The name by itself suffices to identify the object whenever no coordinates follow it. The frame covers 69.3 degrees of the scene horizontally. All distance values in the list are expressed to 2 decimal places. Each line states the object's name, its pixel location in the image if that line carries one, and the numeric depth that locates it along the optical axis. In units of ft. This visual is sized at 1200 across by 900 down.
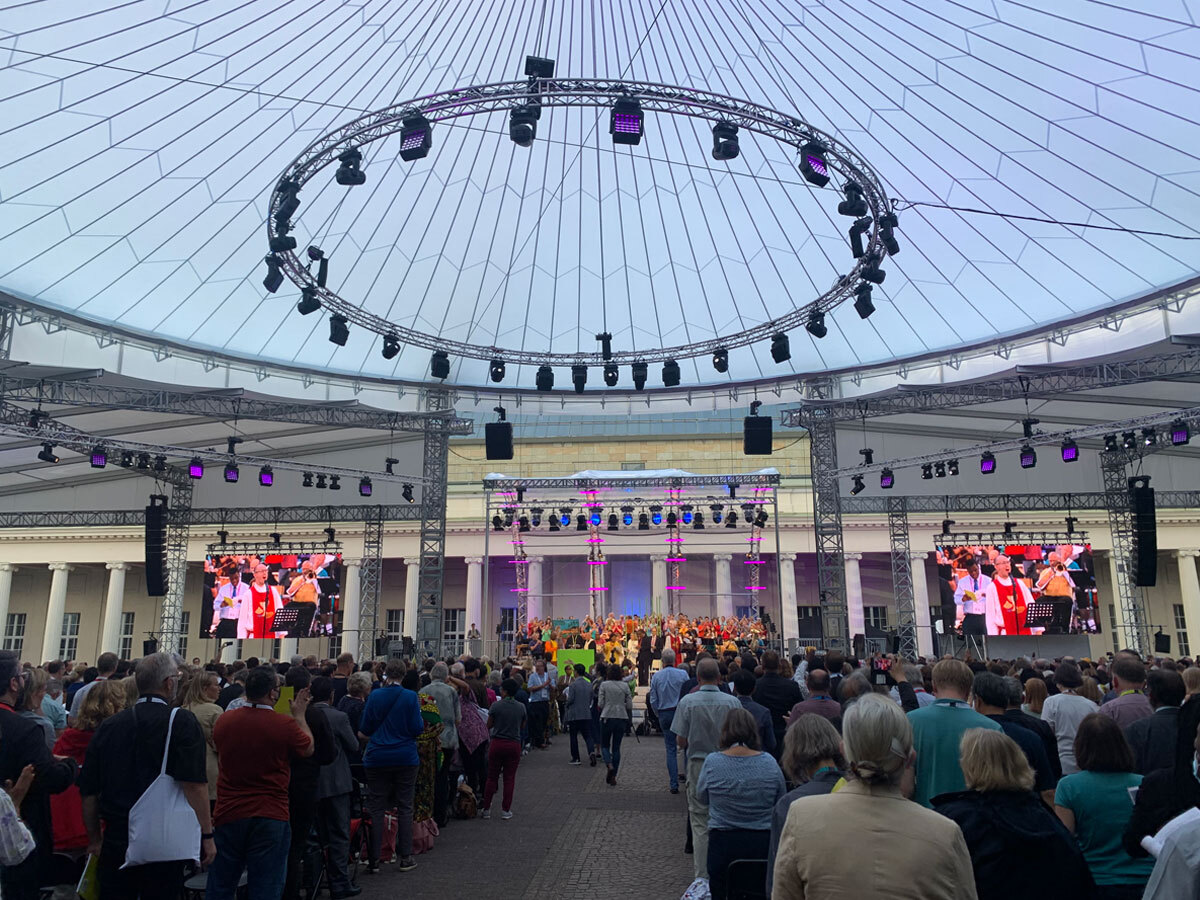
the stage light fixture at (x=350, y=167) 50.39
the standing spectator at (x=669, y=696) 38.09
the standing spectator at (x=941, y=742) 16.44
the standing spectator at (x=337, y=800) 25.00
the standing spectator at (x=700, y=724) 24.77
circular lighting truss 48.16
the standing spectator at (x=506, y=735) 35.53
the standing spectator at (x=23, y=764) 15.42
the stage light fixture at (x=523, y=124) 46.73
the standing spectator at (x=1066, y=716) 23.56
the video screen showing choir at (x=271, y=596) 106.73
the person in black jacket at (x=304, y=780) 21.88
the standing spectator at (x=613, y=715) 44.19
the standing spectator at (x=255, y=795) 19.17
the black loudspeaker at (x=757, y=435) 85.92
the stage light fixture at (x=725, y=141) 48.83
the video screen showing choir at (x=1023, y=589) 101.19
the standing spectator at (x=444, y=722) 34.19
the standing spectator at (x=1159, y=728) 18.27
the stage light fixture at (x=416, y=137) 47.65
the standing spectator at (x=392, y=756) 28.07
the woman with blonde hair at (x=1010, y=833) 11.63
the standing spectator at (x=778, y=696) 30.73
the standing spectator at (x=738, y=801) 18.16
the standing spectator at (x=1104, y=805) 14.32
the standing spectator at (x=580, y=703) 51.67
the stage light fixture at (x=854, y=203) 54.19
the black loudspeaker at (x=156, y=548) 91.91
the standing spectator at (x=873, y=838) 9.24
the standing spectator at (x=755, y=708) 26.13
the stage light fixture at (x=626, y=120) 46.37
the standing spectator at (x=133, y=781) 16.98
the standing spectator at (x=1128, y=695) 23.20
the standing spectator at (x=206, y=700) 23.00
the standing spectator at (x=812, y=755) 14.87
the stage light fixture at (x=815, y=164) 50.08
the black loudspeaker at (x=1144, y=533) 80.79
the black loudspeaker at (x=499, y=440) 88.43
